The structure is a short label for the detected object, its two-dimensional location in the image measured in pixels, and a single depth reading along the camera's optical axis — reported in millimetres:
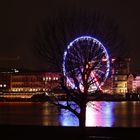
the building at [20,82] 165875
